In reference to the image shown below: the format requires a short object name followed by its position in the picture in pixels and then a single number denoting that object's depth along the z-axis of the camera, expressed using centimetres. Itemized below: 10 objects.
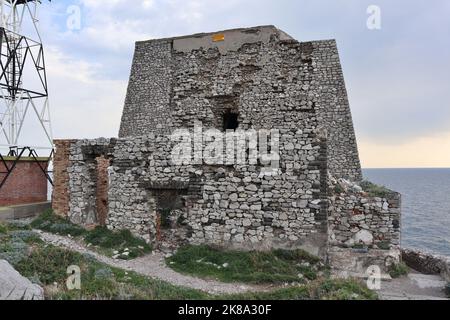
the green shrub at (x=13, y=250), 761
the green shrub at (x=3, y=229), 1022
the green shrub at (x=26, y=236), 995
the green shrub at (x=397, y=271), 945
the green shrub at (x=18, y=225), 1120
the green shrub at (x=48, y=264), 721
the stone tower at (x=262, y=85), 1301
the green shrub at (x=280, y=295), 654
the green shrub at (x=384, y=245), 1020
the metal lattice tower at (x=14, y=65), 1605
